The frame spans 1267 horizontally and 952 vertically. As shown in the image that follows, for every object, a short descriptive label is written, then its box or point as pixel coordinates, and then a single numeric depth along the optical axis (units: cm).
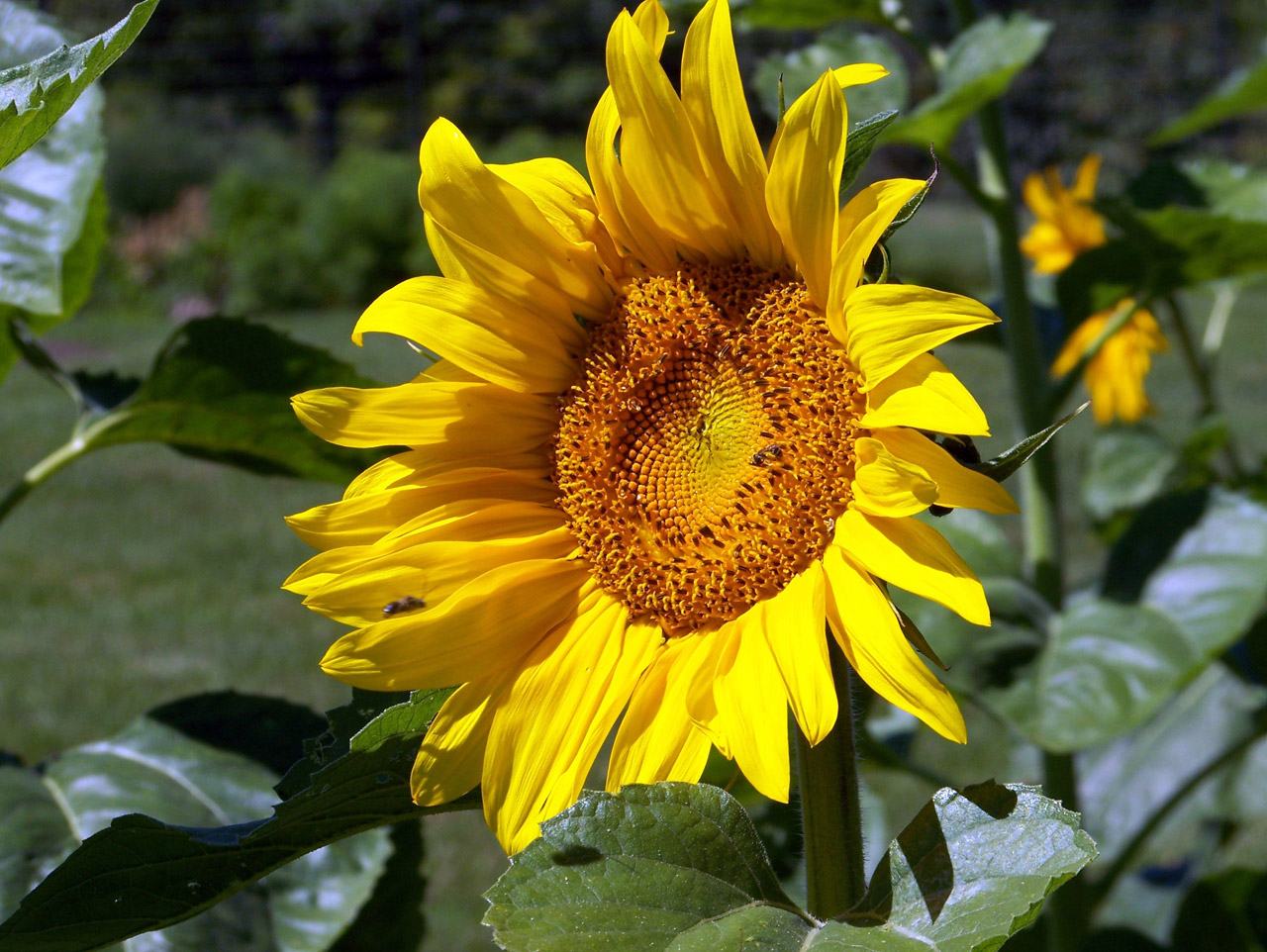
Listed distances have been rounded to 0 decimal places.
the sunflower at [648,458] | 62
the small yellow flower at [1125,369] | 203
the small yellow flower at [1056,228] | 206
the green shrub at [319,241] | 1074
